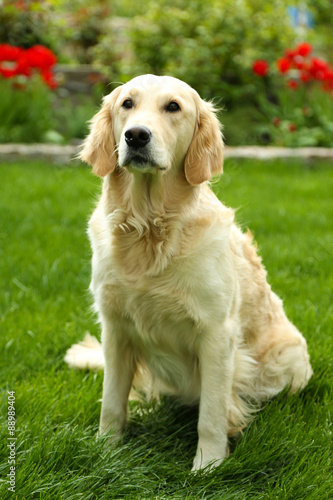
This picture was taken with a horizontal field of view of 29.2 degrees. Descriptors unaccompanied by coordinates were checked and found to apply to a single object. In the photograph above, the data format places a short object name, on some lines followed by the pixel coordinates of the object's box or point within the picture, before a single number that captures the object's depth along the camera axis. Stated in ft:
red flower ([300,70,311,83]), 26.21
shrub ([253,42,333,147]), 25.38
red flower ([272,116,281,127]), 26.13
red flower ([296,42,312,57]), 25.36
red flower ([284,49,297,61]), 25.50
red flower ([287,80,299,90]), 26.53
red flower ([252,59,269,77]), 25.52
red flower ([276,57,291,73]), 24.89
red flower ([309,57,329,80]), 25.84
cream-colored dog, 7.47
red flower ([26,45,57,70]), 24.04
